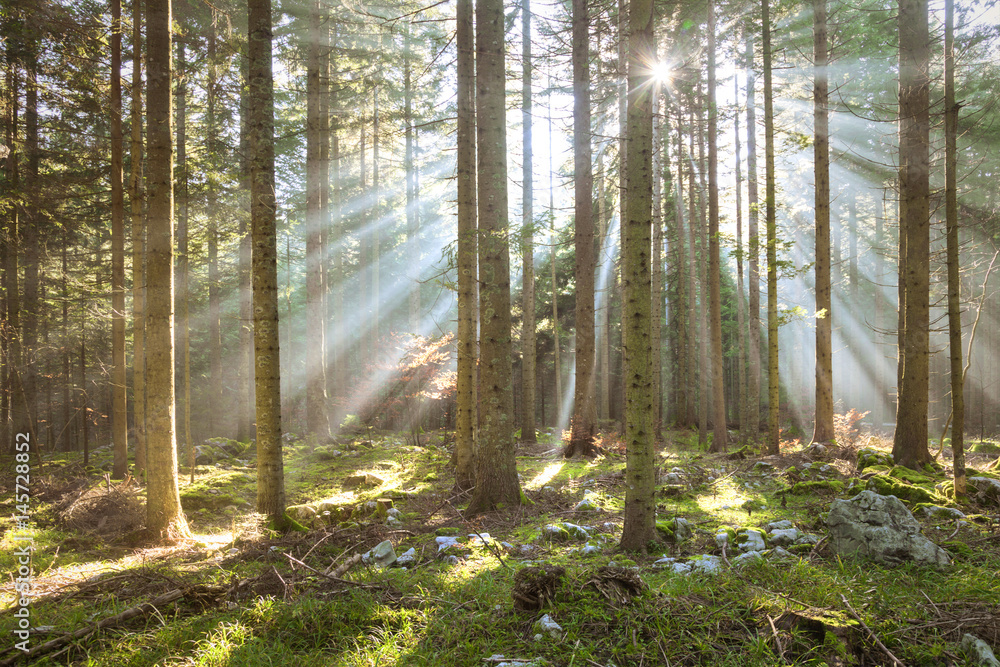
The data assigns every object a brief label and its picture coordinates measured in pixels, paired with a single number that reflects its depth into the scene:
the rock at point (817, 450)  9.67
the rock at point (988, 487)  5.80
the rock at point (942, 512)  5.42
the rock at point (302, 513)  6.30
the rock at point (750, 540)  4.81
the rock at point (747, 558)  4.23
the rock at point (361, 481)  9.02
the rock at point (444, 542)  5.17
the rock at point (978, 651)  2.62
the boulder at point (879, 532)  4.16
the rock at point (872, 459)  8.08
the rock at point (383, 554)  4.81
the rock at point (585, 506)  6.90
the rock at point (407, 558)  4.84
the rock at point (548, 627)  3.20
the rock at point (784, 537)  4.96
